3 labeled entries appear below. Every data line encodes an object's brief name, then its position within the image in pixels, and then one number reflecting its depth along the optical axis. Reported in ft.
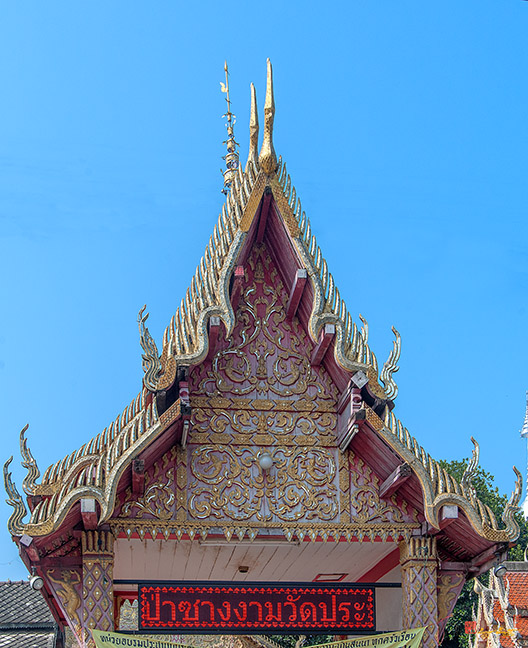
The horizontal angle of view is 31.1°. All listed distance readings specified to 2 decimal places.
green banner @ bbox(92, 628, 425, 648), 24.36
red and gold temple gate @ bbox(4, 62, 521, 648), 25.39
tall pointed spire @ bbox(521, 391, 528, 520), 151.28
